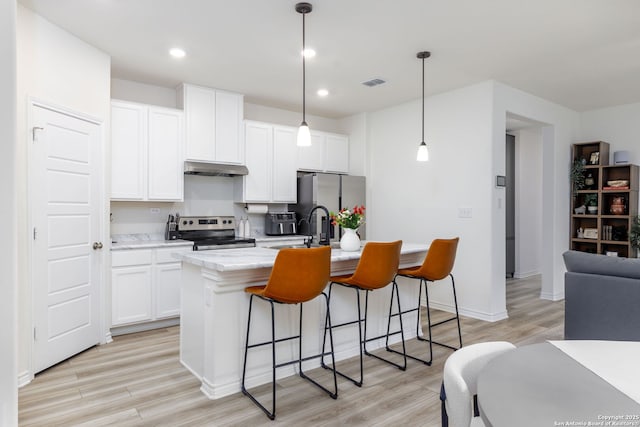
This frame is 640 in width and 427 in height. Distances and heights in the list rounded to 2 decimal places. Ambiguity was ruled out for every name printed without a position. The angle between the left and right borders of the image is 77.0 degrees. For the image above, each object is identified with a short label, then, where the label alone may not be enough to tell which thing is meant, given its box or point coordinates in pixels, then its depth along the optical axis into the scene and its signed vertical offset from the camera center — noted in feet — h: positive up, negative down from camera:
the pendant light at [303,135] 10.62 +1.95
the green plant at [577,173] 18.74 +1.67
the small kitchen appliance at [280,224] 17.72 -0.69
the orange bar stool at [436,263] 10.77 -1.49
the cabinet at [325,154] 18.60 +2.61
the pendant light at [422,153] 12.96 +1.79
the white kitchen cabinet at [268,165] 16.81 +1.89
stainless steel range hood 14.92 +1.51
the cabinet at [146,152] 13.51 +1.97
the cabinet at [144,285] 12.85 -2.55
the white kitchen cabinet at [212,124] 15.08 +3.29
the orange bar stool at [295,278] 7.95 -1.41
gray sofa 9.25 -2.14
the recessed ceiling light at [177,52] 12.05 +4.76
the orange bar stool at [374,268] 9.52 -1.44
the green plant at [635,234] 17.12 -1.09
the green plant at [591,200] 18.62 +0.40
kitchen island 8.75 -2.66
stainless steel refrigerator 17.46 +0.58
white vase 11.00 -0.89
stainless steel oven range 14.49 -0.97
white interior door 10.01 -0.68
